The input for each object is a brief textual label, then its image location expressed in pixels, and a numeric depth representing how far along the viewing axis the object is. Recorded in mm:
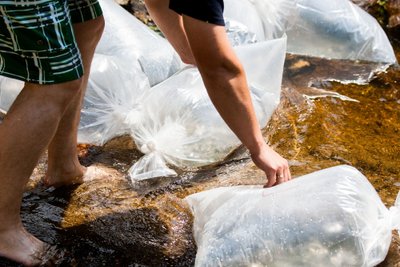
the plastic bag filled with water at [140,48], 2719
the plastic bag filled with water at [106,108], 2508
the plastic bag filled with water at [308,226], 1640
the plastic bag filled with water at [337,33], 3312
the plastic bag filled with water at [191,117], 2369
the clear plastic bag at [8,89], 2584
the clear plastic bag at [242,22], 3102
